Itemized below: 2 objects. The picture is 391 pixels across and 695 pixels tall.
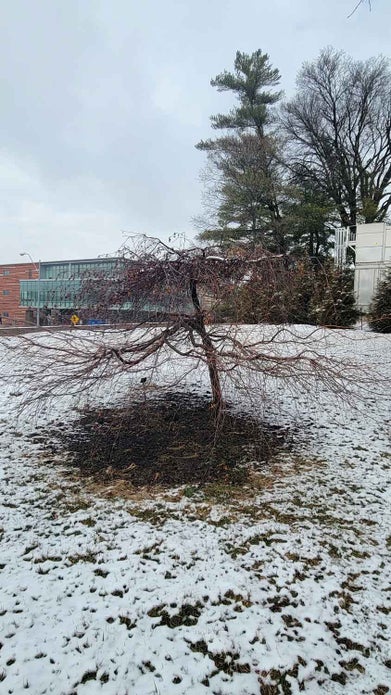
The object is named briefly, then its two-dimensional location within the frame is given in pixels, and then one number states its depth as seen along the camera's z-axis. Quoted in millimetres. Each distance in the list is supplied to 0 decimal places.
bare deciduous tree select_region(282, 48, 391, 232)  22188
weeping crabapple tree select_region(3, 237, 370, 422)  3305
